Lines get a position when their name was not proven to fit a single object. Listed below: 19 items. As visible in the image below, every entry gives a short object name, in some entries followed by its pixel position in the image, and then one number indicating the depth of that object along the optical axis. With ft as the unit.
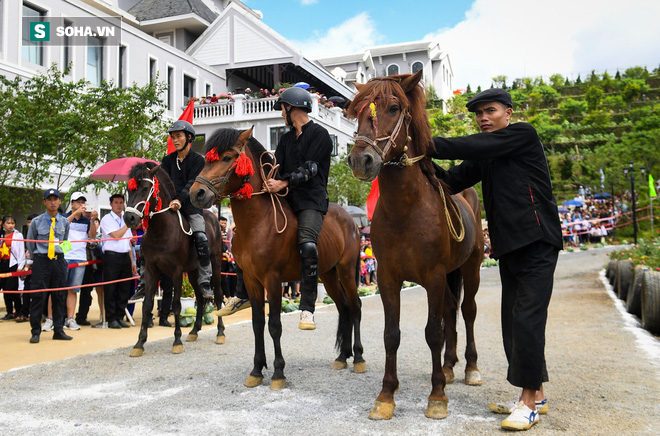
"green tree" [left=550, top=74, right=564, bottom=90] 287.69
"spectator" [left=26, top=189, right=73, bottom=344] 25.53
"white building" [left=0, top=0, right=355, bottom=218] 64.54
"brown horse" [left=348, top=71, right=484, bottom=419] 12.73
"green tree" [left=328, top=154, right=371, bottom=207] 82.53
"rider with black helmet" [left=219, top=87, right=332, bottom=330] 16.81
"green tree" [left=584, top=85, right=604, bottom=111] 231.50
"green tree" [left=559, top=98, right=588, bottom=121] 222.07
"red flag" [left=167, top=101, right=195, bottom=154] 30.04
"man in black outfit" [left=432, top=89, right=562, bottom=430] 12.05
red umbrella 32.86
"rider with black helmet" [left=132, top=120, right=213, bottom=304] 24.62
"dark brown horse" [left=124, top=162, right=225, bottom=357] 22.56
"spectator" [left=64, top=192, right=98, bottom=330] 29.78
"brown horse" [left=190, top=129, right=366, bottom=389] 15.85
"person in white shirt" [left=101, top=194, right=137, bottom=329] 30.63
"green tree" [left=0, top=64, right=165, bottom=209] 43.24
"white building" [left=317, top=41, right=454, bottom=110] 227.71
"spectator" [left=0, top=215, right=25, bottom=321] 32.32
